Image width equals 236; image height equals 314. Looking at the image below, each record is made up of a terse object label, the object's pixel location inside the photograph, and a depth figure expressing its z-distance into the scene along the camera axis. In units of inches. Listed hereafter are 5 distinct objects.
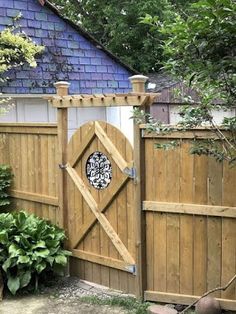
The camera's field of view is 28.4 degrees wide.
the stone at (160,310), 175.0
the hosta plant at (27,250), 198.8
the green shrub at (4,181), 246.5
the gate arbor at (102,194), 188.4
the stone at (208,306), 166.7
